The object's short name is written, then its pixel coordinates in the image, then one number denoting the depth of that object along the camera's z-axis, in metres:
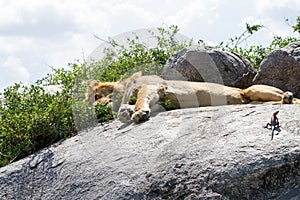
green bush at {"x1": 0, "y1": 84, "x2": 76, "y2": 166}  7.96
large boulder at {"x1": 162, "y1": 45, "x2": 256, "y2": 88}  9.35
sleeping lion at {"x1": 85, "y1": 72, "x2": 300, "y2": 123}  7.77
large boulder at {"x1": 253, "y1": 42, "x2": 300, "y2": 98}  9.05
